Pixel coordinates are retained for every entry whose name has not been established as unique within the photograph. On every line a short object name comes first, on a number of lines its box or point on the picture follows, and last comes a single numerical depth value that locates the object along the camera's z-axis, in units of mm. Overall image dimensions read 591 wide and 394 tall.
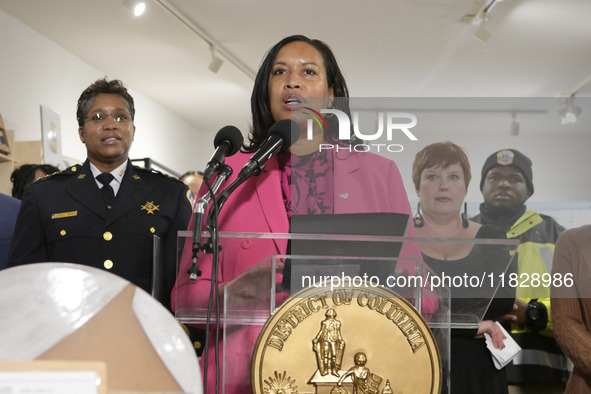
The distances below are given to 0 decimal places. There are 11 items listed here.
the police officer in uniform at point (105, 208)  3258
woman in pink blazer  2398
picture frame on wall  7459
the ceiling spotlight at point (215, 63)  8801
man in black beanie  2792
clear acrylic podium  2336
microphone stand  2323
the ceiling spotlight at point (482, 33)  7762
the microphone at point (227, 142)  2508
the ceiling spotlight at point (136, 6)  7115
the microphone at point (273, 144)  2481
